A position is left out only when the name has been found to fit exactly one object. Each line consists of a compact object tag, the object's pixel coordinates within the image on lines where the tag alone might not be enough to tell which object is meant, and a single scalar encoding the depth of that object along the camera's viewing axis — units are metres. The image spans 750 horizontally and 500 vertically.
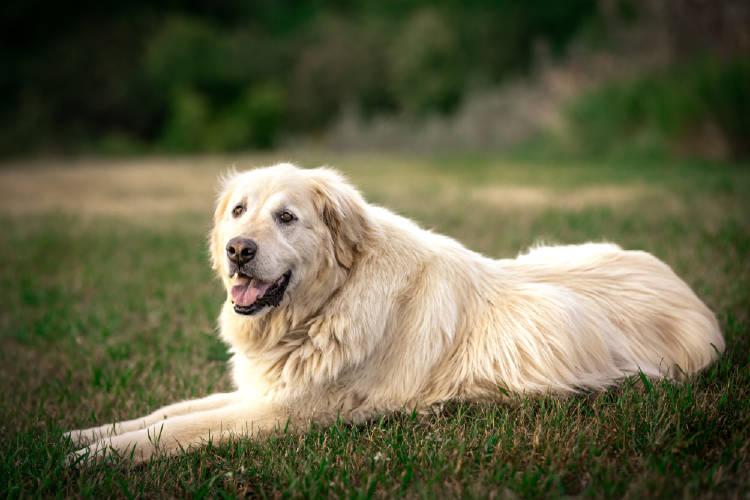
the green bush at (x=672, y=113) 11.33
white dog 2.85
